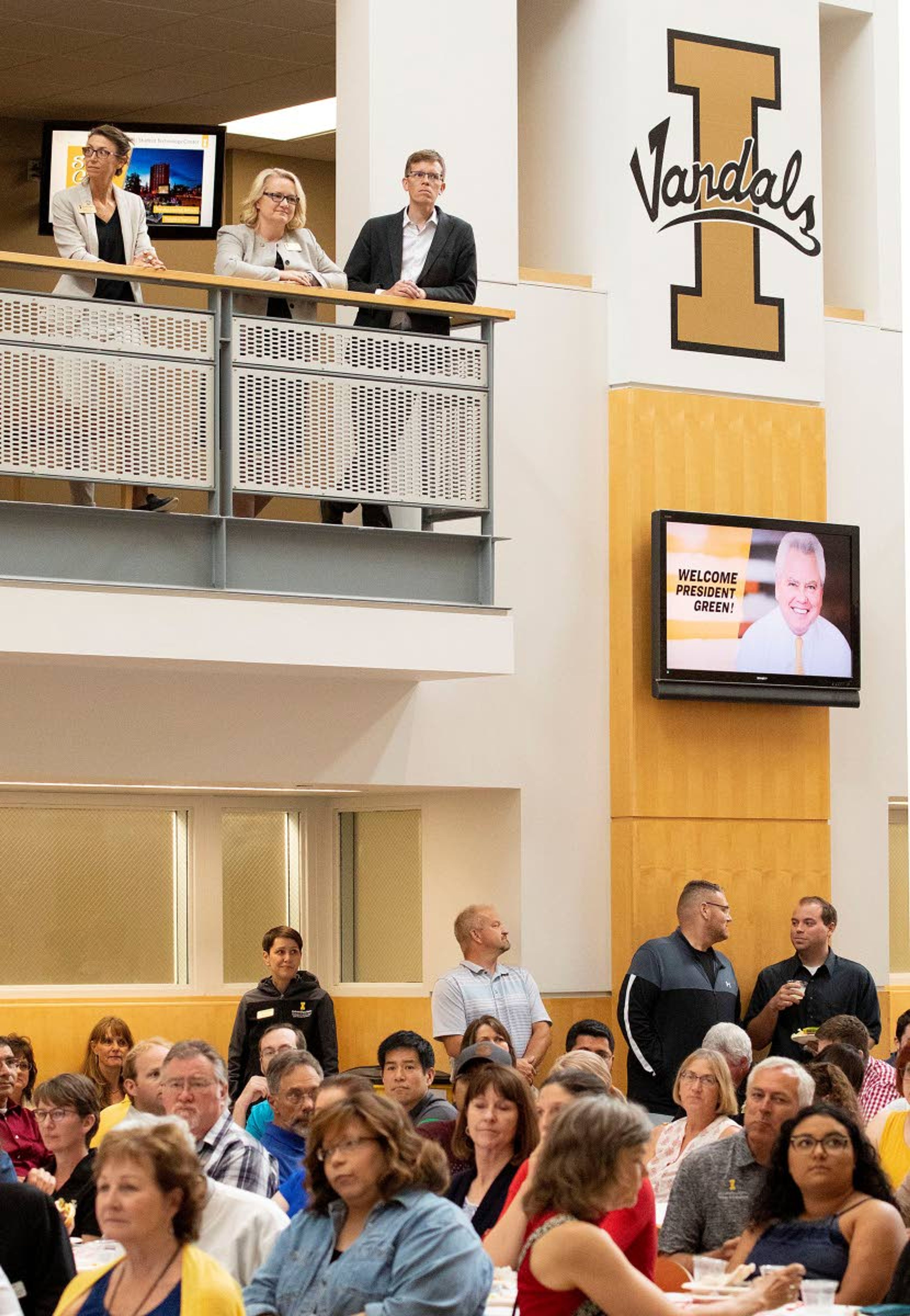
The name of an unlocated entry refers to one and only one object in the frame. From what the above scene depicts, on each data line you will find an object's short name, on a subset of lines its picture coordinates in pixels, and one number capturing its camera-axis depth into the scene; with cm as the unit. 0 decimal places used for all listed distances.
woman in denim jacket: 852
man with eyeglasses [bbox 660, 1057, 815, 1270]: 1125
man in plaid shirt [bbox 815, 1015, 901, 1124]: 1503
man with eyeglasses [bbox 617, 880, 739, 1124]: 1732
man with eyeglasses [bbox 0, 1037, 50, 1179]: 1438
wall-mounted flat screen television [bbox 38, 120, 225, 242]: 2119
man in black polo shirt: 1807
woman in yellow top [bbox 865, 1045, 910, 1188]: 1259
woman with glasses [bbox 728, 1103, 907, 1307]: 975
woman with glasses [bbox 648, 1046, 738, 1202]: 1285
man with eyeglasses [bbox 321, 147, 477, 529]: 1672
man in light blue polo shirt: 1658
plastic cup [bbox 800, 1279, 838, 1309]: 931
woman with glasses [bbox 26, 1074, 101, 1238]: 1251
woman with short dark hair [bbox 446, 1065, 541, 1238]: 1098
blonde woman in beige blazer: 1607
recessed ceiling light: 2256
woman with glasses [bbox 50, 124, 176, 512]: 1535
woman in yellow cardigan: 799
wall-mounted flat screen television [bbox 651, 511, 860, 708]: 1857
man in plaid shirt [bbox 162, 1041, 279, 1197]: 1080
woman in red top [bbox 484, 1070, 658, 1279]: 1053
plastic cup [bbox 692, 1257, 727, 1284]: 990
